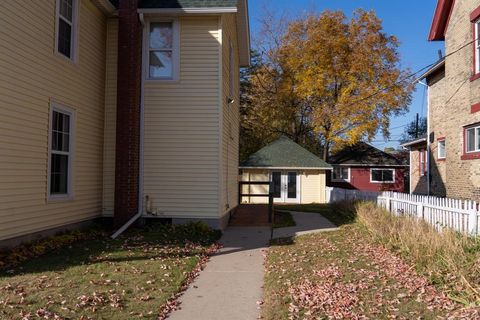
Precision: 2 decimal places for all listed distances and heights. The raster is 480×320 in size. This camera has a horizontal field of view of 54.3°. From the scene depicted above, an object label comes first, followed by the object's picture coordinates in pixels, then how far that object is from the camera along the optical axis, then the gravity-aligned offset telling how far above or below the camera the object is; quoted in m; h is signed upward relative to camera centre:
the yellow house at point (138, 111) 10.79 +1.45
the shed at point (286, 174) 30.25 -0.31
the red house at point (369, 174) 38.00 -0.24
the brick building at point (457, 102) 15.44 +2.59
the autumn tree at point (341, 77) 33.19 +6.85
